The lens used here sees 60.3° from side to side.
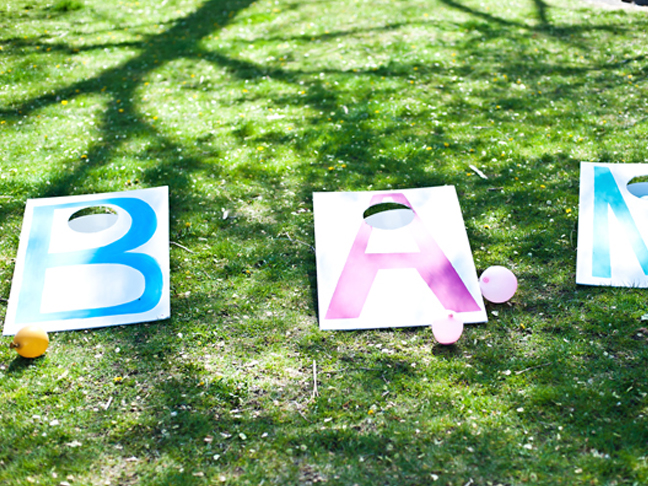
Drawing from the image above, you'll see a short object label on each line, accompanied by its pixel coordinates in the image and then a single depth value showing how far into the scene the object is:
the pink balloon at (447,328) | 3.54
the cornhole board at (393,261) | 3.84
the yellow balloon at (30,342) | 3.47
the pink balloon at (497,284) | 3.81
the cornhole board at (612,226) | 4.07
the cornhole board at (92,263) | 3.85
